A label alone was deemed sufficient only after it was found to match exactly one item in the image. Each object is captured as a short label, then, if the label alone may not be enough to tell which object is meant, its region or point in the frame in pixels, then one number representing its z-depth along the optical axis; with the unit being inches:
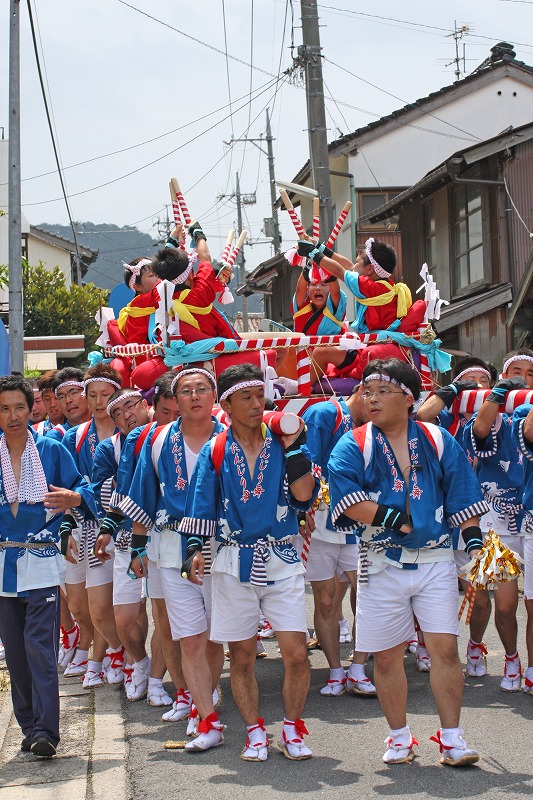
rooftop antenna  1218.7
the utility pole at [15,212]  496.7
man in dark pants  231.1
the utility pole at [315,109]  554.6
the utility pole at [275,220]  1673.2
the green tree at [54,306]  1433.3
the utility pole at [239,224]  2282.2
